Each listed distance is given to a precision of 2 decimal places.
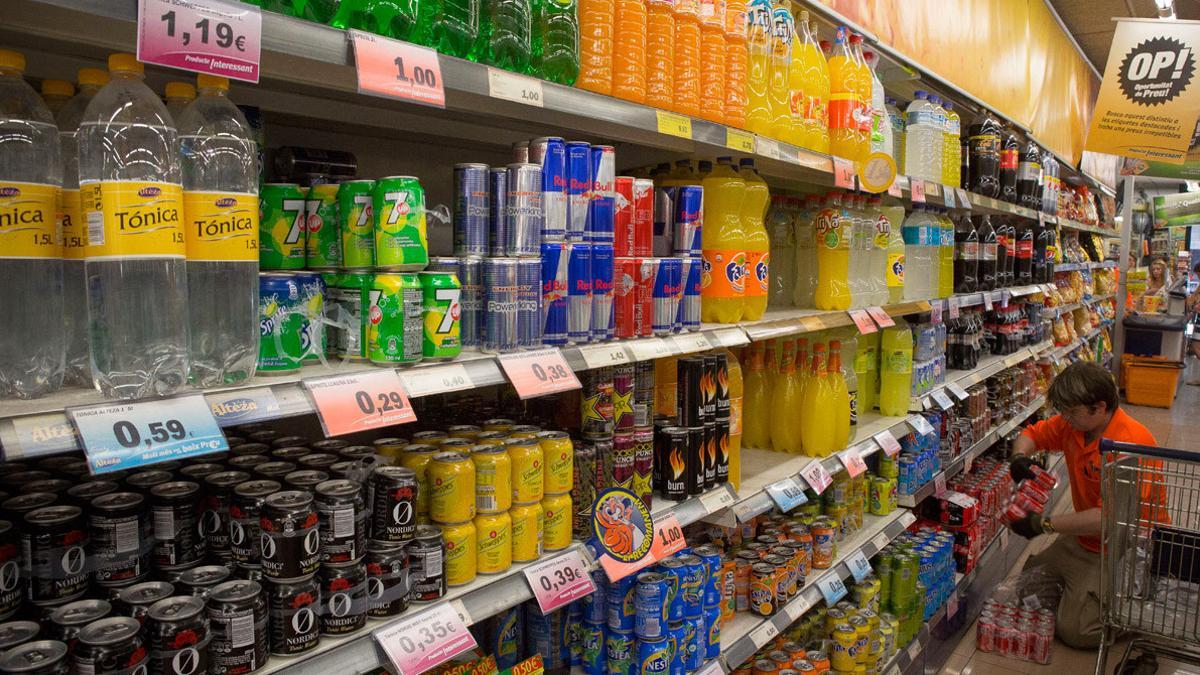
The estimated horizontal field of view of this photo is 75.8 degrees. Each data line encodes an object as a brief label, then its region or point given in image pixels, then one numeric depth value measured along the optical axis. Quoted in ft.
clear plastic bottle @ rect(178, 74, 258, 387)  3.67
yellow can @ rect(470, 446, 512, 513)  4.92
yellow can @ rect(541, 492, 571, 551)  5.37
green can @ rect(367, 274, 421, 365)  4.34
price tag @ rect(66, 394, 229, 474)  3.01
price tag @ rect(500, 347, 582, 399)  4.68
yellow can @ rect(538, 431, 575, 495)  5.32
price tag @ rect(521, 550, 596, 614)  5.09
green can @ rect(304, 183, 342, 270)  4.63
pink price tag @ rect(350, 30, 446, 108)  3.79
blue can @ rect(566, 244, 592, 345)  5.40
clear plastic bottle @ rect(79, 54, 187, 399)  3.29
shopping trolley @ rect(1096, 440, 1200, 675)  7.93
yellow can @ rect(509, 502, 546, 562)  5.13
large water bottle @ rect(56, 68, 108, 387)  3.64
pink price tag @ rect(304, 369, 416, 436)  3.79
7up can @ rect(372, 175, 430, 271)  4.39
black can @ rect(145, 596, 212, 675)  3.43
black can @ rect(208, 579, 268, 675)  3.68
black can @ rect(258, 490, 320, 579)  3.97
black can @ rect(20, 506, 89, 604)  3.57
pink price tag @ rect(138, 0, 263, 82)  3.07
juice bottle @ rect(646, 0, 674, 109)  5.95
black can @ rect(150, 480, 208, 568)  3.97
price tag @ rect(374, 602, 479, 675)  4.25
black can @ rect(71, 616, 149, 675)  3.25
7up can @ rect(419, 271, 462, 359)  4.49
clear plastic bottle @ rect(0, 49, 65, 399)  3.30
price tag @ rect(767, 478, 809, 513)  7.54
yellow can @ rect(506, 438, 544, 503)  5.12
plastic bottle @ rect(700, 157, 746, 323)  7.33
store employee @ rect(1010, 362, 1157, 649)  11.19
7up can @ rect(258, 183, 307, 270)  4.44
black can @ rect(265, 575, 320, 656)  3.94
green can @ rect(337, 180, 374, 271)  4.51
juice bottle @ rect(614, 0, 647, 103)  5.70
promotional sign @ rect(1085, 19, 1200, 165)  18.11
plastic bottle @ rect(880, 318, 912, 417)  10.90
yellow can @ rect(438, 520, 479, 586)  4.78
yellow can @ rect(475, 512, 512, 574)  4.94
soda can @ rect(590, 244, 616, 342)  5.57
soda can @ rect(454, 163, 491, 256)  4.92
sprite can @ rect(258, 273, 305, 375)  4.10
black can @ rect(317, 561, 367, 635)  4.15
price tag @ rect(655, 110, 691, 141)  5.68
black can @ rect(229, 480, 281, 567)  4.07
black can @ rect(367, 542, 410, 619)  4.40
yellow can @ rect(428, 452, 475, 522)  4.79
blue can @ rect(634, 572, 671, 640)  6.15
